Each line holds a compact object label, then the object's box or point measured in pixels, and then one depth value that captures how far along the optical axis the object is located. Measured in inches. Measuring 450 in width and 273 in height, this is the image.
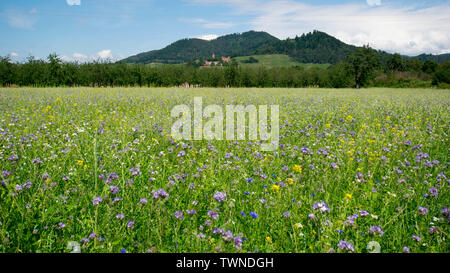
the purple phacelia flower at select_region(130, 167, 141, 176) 122.6
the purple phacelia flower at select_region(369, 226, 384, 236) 83.2
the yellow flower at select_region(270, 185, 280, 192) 116.1
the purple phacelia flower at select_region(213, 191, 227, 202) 96.8
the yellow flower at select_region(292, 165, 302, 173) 138.0
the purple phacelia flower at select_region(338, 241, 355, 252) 76.7
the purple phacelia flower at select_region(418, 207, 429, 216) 96.4
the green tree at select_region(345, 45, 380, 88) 2354.8
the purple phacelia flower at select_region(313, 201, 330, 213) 90.9
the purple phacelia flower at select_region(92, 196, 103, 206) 89.2
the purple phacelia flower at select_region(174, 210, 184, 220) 92.0
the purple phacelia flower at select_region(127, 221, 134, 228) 86.3
